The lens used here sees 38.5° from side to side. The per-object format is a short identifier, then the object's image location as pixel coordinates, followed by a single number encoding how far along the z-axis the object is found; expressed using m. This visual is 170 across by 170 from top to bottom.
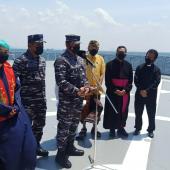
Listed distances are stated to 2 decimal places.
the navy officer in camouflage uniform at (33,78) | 3.34
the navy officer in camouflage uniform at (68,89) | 3.36
